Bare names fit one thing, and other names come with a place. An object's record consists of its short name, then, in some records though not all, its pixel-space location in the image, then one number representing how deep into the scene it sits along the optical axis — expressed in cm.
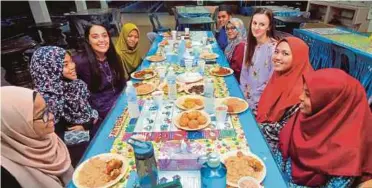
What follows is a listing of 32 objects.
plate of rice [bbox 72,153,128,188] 94
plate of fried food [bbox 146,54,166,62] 251
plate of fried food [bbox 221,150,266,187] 95
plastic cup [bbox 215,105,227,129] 130
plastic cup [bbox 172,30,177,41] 347
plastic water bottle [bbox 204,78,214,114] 143
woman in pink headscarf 101
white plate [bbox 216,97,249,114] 143
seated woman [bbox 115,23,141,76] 281
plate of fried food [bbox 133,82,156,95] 172
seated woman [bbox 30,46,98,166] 156
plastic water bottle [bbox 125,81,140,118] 139
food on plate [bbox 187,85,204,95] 171
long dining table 96
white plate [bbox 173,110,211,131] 128
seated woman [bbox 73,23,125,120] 201
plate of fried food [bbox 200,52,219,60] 252
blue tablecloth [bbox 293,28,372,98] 227
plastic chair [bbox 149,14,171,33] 515
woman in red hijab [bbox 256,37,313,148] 156
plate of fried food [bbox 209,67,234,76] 205
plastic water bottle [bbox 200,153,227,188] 80
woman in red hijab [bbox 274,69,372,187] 107
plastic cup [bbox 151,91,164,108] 151
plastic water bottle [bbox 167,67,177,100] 162
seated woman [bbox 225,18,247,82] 288
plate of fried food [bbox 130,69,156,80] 202
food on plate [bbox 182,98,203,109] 149
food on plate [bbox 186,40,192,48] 309
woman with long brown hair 218
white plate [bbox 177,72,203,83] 190
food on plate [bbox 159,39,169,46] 317
